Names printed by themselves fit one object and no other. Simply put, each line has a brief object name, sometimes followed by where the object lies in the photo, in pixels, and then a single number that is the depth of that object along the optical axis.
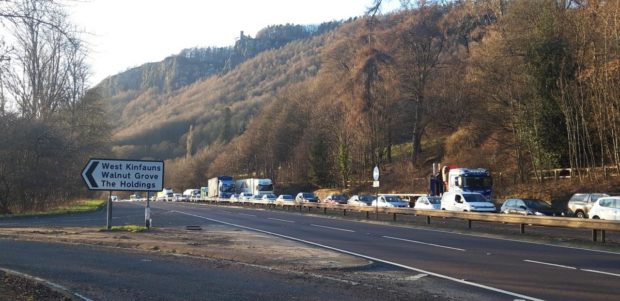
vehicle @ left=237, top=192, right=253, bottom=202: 65.01
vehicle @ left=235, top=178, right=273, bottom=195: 68.19
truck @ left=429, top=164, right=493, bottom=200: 40.56
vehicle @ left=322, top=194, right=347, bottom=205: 53.88
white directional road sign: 23.62
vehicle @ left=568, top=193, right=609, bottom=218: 31.36
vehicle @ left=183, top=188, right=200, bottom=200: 97.49
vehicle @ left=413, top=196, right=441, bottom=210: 39.31
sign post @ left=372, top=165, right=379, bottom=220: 34.24
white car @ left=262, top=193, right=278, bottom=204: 57.51
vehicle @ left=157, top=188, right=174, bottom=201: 111.72
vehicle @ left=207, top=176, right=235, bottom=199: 77.69
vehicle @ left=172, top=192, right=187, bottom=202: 99.69
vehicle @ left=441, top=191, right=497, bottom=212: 34.03
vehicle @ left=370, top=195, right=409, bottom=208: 45.34
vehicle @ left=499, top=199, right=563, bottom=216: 31.27
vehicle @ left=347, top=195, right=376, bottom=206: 49.97
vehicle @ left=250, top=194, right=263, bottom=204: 60.17
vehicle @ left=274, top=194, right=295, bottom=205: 52.50
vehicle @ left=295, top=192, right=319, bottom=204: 56.31
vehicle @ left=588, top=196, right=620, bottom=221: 25.95
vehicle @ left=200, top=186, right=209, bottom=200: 87.89
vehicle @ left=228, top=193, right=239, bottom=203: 69.88
